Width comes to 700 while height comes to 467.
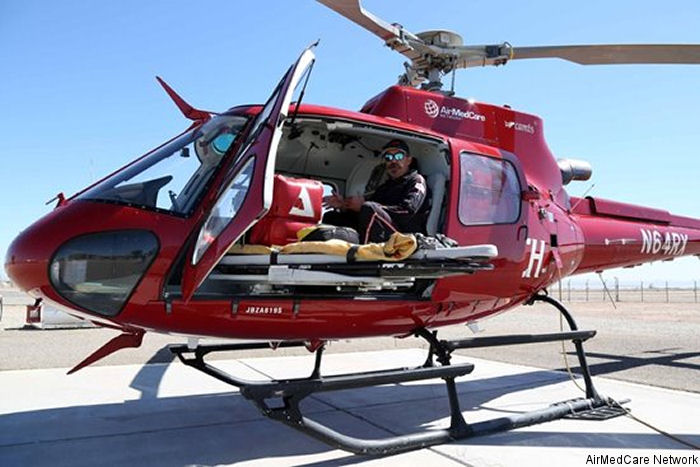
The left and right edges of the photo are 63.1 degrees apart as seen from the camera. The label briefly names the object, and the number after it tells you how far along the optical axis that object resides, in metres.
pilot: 4.66
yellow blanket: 3.91
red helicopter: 3.84
